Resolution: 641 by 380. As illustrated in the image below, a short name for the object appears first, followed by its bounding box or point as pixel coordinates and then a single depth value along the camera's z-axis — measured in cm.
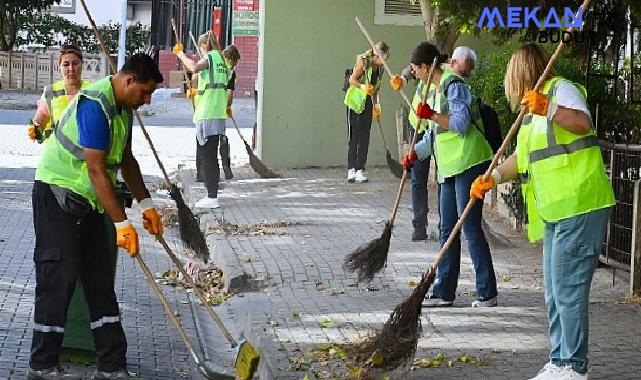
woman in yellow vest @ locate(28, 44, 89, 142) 930
